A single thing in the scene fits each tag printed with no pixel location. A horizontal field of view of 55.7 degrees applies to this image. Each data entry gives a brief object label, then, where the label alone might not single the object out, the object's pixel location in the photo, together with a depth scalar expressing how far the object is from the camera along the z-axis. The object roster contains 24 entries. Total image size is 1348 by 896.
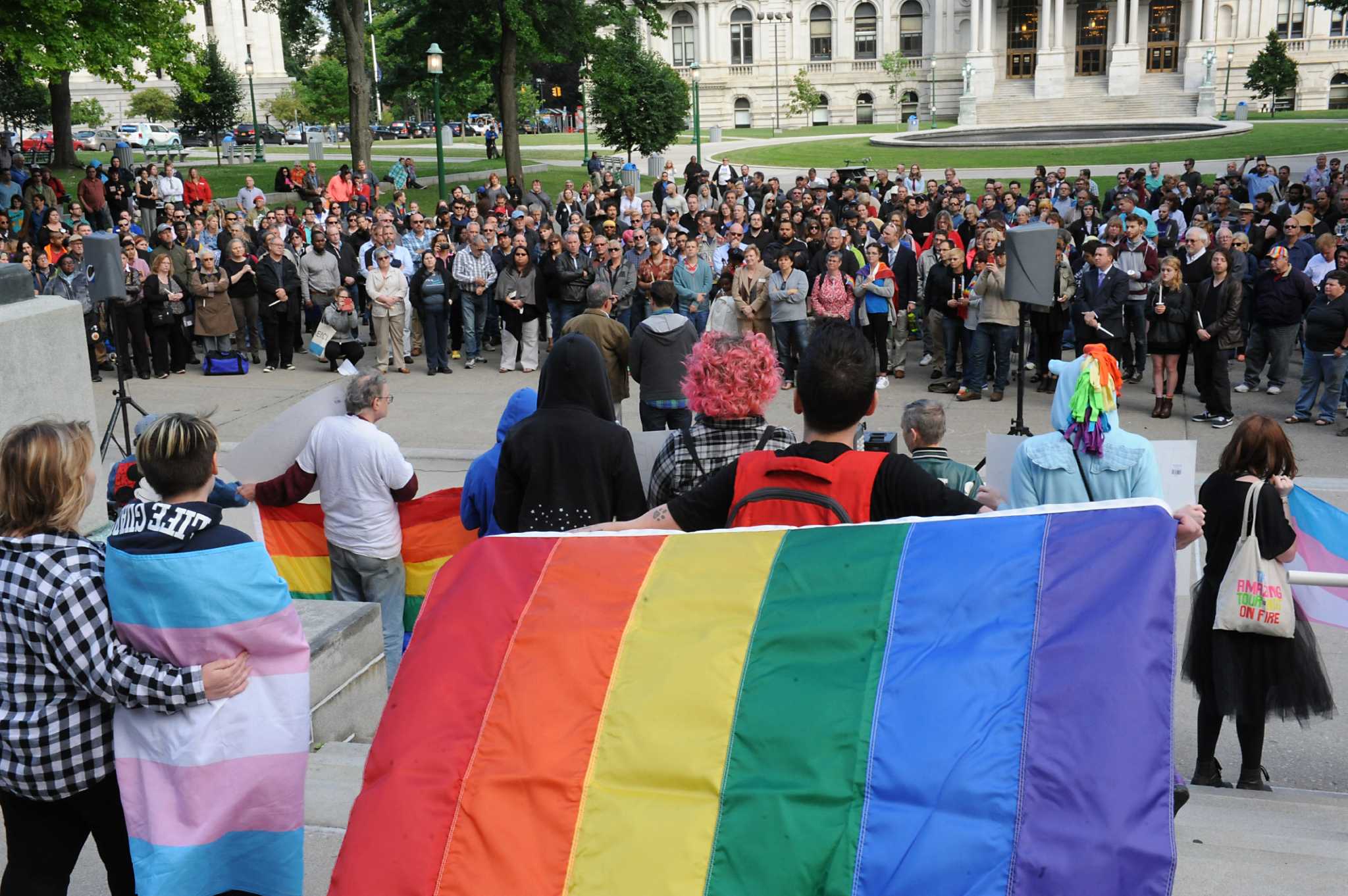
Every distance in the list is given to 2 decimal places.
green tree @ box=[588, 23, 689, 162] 40.78
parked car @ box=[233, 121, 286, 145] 67.56
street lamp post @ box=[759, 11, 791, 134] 89.62
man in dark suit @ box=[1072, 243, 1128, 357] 14.78
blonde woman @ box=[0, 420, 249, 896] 3.78
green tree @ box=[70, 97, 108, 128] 73.75
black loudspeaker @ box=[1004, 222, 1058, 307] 12.59
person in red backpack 3.98
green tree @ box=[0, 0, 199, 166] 28.61
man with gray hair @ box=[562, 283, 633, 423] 11.30
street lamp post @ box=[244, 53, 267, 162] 54.10
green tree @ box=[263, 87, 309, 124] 82.38
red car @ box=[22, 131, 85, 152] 54.54
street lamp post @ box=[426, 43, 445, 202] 31.61
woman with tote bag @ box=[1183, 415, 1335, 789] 6.03
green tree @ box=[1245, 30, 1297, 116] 68.50
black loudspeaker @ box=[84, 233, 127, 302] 13.99
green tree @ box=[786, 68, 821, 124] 85.44
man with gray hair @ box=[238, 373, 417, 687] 6.89
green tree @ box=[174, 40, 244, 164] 61.84
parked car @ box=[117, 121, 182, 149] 64.19
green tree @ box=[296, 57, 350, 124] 79.50
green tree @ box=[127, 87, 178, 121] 76.56
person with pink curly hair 5.45
